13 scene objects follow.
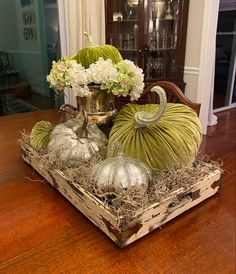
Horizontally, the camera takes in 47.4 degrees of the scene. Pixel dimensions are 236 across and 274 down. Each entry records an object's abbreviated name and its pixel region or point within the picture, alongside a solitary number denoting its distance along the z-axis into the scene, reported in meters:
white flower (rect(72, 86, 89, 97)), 0.81
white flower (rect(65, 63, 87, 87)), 0.79
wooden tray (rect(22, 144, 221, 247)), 0.58
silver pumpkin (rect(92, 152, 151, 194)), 0.61
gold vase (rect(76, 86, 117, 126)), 0.85
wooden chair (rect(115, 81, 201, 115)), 1.32
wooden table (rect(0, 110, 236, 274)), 0.55
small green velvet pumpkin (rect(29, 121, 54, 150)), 0.94
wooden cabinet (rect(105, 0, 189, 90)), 2.71
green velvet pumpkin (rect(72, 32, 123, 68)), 0.92
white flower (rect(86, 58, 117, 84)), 0.79
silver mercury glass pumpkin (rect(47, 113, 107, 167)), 0.76
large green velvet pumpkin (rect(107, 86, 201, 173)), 0.71
